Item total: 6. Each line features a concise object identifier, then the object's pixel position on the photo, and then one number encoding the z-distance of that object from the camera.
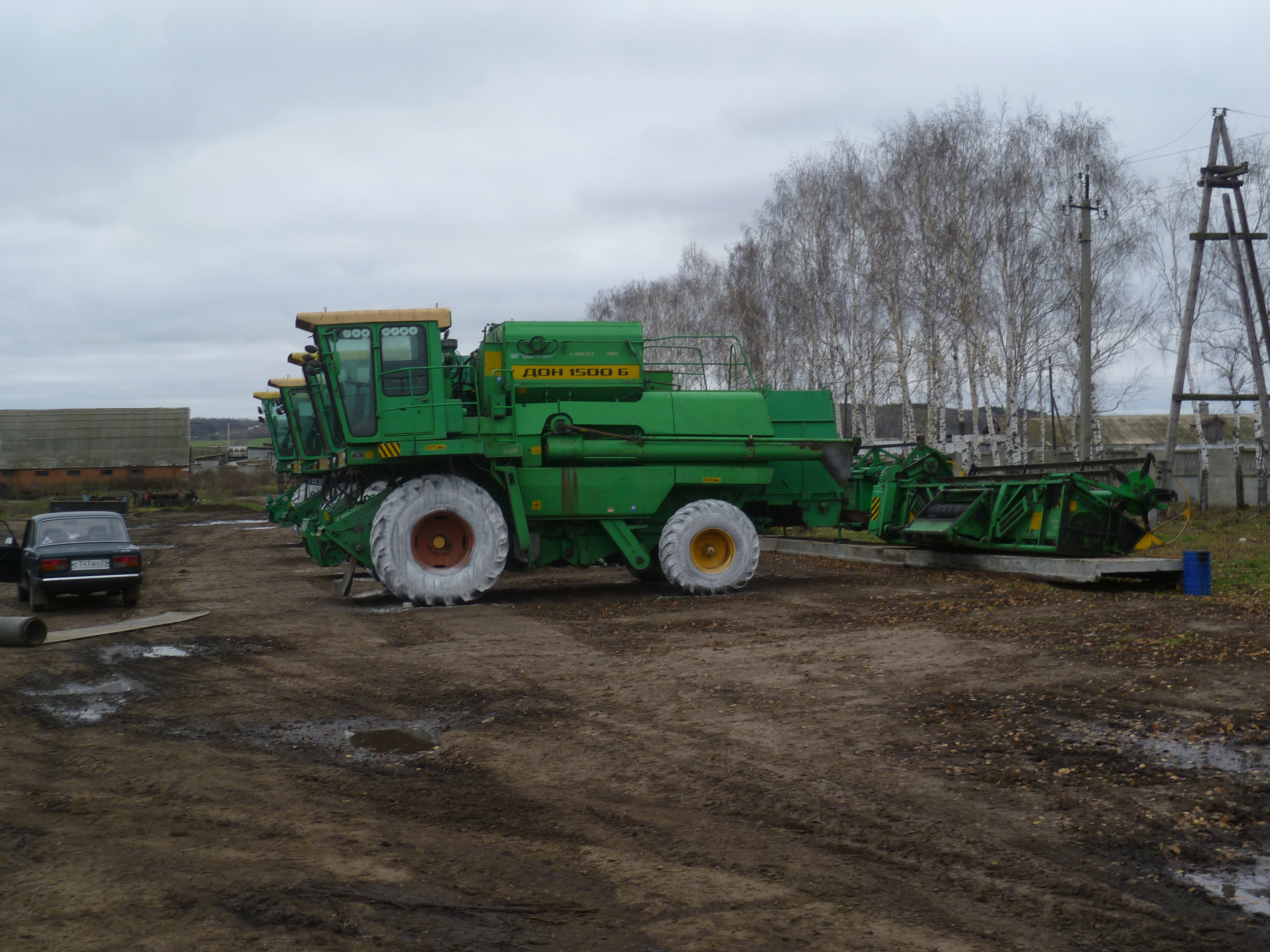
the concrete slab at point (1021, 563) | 13.04
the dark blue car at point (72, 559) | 14.12
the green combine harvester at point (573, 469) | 13.62
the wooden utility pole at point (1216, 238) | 23.78
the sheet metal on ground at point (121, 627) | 11.62
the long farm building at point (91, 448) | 52.78
